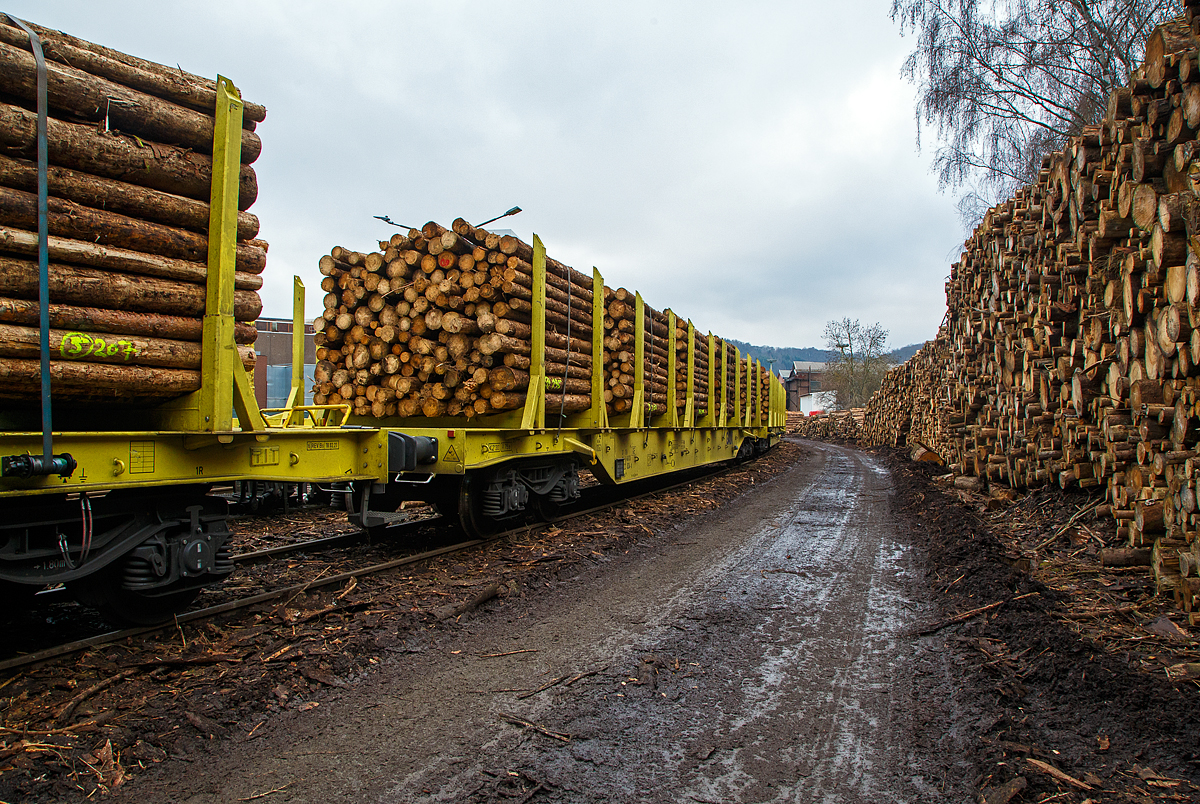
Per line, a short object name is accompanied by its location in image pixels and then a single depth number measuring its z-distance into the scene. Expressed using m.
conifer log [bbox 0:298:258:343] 2.92
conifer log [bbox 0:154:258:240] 2.96
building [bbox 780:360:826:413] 77.25
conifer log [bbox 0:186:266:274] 2.94
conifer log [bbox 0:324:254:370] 2.89
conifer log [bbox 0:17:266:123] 3.11
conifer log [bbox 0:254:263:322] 2.93
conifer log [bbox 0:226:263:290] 2.92
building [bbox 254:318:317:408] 26.60
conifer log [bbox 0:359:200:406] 2.92
